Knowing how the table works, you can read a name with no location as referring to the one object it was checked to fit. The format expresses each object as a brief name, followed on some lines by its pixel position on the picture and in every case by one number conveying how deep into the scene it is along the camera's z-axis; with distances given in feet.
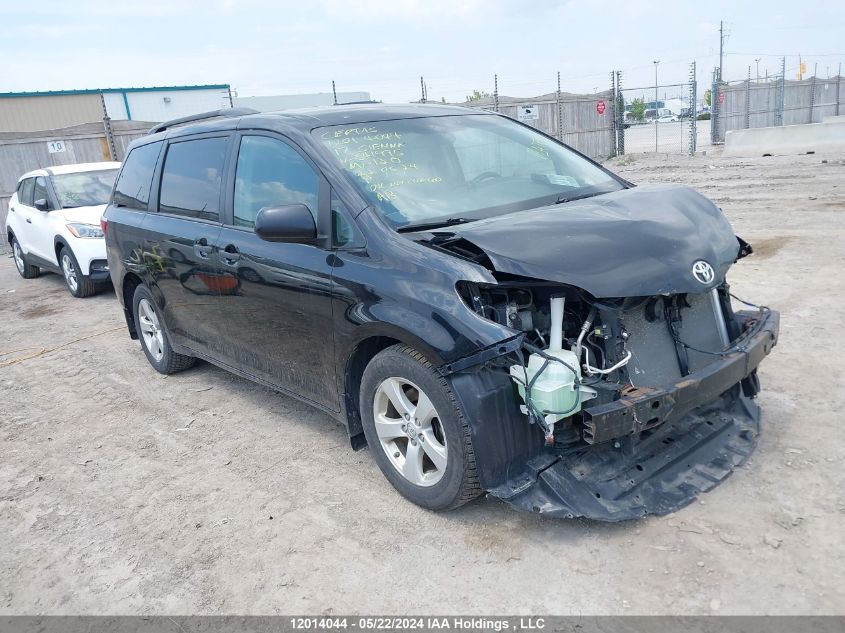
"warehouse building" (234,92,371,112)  122.11
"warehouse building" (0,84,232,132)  97.21
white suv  29.89
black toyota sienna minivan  9.78
